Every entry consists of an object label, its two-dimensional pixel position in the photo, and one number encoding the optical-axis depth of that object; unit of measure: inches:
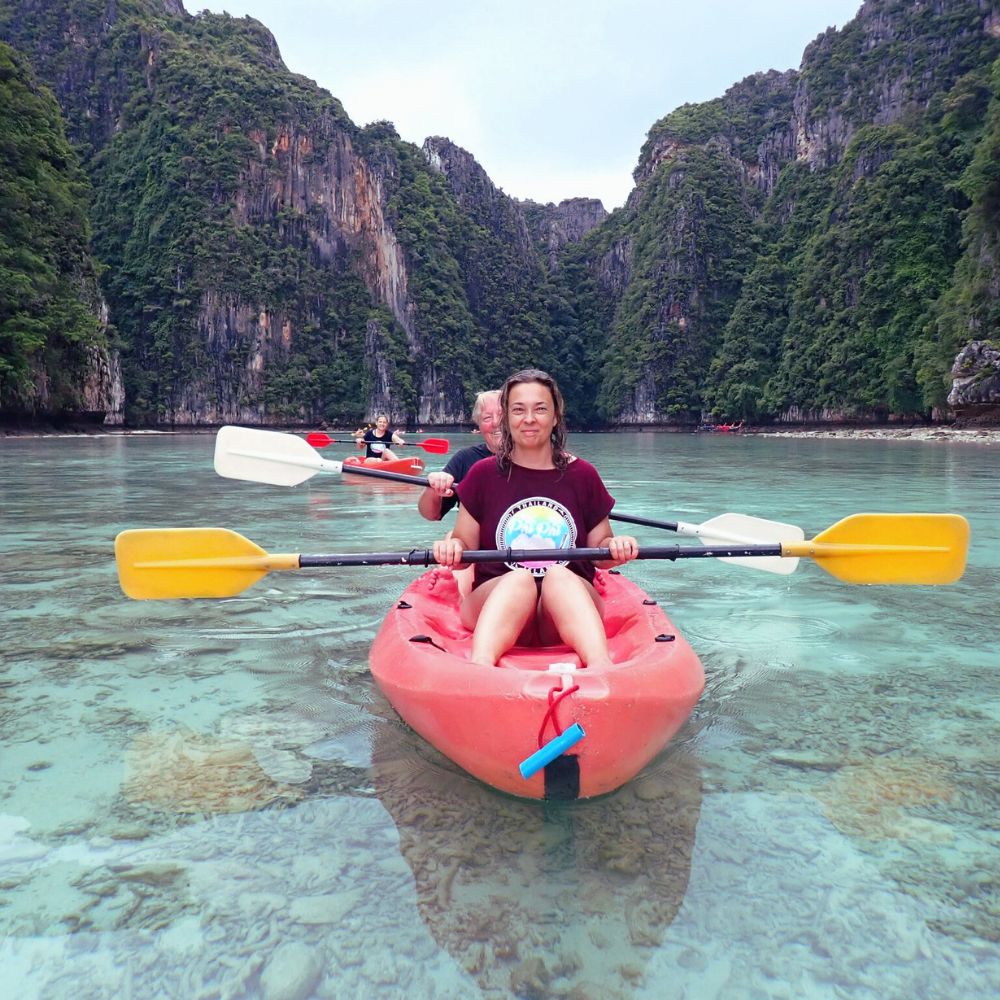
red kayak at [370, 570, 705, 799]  71.2
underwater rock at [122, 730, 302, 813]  81.8
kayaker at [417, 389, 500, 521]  125.8
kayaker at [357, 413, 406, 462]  439.1
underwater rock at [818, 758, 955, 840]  76.3
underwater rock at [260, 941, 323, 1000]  55.4
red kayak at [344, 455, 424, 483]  390.3
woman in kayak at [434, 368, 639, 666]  97.7
